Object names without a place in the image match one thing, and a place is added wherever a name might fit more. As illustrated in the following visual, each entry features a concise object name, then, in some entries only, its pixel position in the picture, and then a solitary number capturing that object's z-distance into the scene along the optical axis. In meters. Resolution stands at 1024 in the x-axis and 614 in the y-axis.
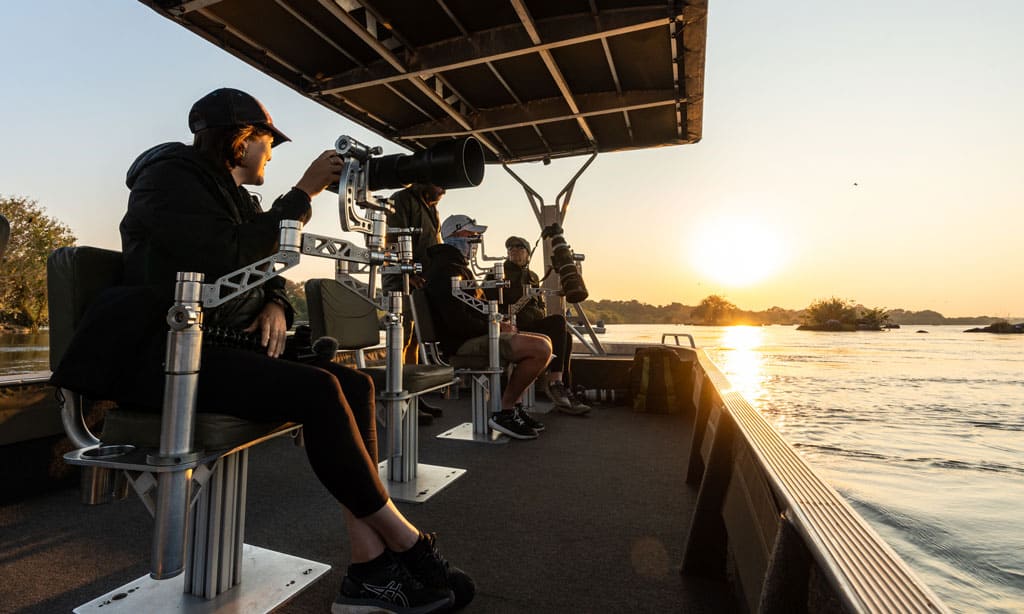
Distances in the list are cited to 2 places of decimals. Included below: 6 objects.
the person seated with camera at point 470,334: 2.77
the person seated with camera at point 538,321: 3.76
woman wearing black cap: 1.02
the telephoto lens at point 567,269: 3.59
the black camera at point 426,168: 1.48
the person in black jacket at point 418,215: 3.06
